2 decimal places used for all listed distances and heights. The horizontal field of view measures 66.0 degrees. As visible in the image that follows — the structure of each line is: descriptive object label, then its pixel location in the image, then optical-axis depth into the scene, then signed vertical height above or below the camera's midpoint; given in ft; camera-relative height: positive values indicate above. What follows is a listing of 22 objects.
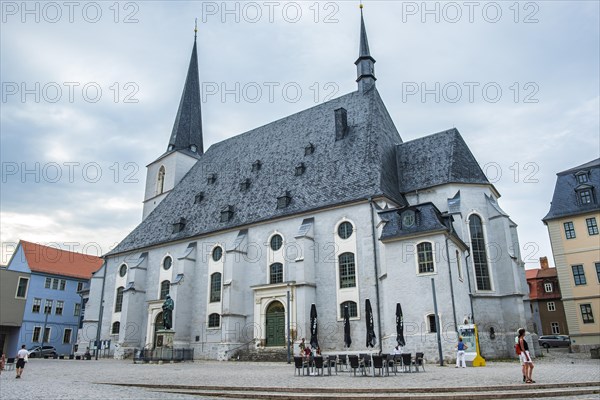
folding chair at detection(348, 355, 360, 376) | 49.73 -1.86
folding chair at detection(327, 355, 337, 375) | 53.67 -2.08
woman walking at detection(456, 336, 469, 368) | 59.31 -1.56
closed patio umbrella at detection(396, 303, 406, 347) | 64.18 +1.99
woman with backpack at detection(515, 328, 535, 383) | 38.75 -1.39
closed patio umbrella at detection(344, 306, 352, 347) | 67.91 +1.86
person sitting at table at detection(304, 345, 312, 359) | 67.04 -1.16
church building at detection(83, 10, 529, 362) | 75.10 +17.74
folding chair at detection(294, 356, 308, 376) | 51.85 -1.97
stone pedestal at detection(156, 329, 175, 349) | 90.84 +1.48
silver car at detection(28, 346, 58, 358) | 127.03 -1.11
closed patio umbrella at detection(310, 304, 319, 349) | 70.57 +2.32
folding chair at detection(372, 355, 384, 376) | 48.75 -1.96
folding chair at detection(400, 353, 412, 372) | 51.67 -1.80
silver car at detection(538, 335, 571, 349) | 123.98 -0.25
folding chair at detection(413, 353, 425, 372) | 53.88 -2.03
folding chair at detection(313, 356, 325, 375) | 50.71 -2.01
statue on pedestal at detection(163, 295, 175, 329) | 93.56 +6.64
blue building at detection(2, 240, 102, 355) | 139.74 +15.15
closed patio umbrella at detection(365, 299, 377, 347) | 65.36 +2.14
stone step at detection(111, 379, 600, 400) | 33.86 -3.75
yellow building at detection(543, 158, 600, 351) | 101.45 +20.36
